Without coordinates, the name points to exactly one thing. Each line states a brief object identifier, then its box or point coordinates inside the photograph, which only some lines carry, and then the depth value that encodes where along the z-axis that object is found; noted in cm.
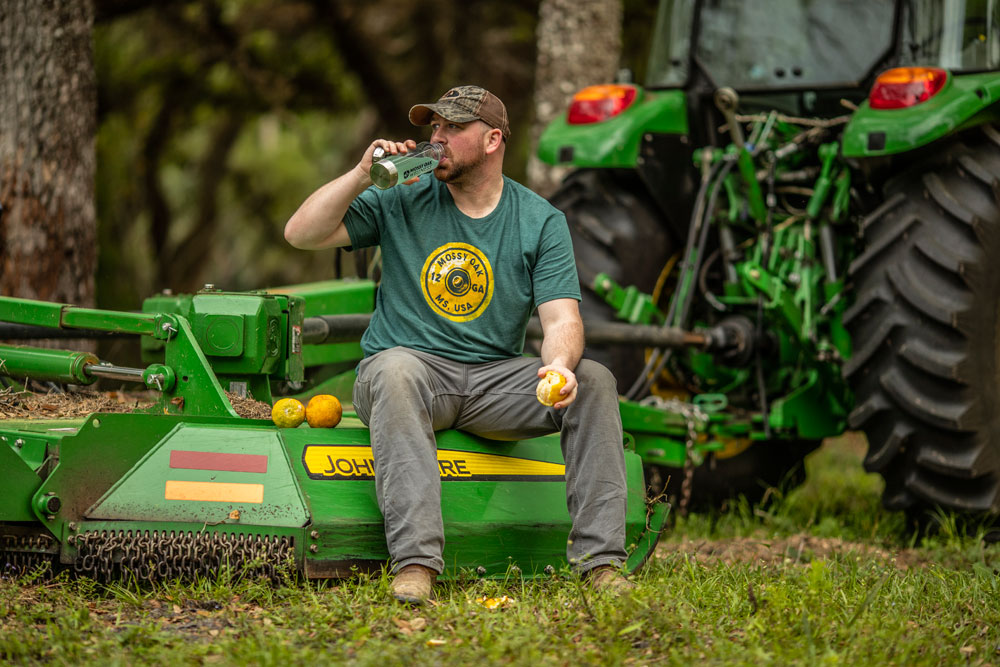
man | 708
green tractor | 898
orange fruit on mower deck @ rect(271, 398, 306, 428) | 719
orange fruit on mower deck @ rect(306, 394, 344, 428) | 734
